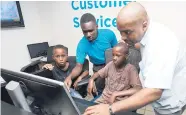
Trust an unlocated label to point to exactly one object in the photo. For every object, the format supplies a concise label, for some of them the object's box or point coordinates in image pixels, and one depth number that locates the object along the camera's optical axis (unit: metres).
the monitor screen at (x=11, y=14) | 2.68
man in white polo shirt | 0.79
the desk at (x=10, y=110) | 0.97
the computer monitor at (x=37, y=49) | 3.05
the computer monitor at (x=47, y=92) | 0.80
